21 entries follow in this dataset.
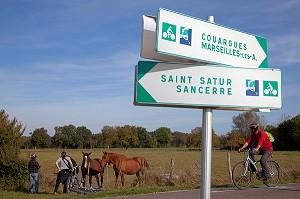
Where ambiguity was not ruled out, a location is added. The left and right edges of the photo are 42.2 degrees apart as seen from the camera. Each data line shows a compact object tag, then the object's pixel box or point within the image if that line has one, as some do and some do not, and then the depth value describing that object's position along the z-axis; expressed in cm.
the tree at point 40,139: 12115
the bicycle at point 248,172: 1086
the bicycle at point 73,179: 1913
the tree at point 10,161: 2241
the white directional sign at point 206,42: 327
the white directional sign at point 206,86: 330
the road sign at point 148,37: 329
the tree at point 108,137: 11976
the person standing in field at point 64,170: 1881
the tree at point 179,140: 14538
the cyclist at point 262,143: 1076
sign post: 329
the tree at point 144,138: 13044
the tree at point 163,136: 14538
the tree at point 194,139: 11795
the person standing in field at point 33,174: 2006
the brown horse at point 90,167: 1841
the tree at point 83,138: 12431
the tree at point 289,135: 8805
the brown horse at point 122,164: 1841
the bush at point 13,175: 2234
